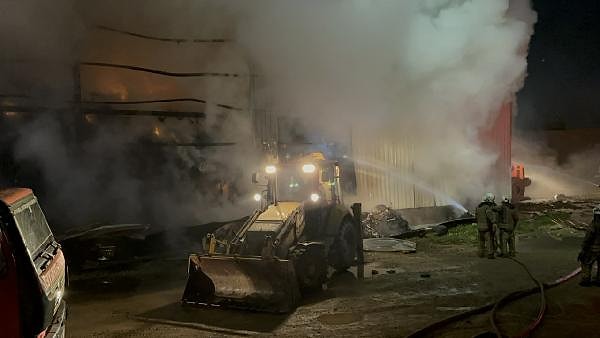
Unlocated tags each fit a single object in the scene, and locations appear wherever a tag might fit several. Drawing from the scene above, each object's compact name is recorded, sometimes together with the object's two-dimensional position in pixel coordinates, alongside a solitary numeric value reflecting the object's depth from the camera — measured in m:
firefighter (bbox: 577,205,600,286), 7.70
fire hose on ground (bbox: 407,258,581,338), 5.73
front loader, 7.32
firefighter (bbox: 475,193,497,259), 10.24
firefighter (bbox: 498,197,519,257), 10.18
